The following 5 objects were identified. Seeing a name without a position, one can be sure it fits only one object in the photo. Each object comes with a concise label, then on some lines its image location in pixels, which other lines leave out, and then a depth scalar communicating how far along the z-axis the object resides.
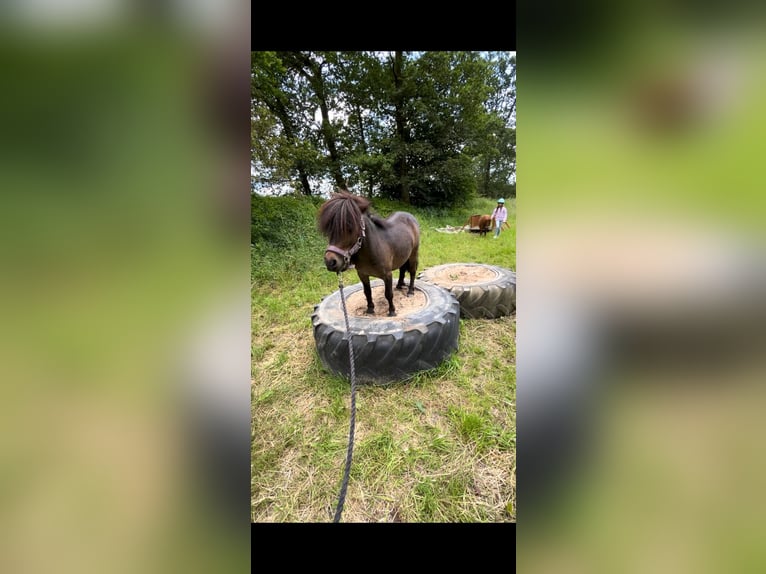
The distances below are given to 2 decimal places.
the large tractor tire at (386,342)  2.21
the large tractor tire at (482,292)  3.27
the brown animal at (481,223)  7.10
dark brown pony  2.02
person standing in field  6.84
